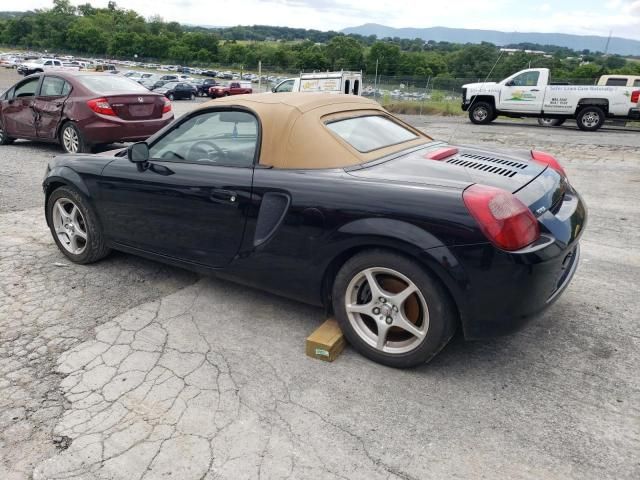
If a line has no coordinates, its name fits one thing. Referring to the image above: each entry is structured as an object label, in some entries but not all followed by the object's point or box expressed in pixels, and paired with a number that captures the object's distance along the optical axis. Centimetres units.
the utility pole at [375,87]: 2893
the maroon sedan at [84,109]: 870
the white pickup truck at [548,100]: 1623
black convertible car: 263
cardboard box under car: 303
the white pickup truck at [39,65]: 4800
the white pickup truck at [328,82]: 2116
